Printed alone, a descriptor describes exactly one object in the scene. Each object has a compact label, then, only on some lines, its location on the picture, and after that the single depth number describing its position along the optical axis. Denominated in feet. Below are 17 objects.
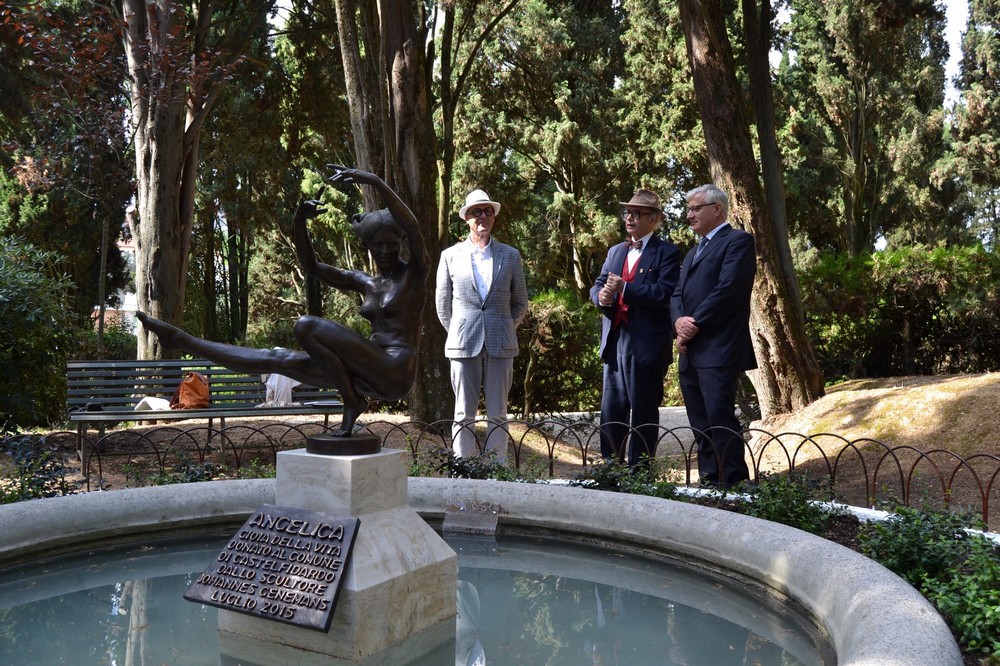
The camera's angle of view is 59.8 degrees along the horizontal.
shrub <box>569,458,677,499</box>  15.56
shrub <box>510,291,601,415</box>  37.09
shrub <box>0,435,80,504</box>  16.06
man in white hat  19.93
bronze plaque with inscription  9.93
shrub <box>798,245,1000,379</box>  35.50
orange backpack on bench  26.45
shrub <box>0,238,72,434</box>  26.61
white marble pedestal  10.05
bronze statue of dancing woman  11.49
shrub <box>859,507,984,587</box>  11.16
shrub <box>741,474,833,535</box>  13.85
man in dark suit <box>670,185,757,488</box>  17.17
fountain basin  8.79
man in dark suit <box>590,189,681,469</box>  19.20
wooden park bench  25.39
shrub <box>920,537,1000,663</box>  9.17
